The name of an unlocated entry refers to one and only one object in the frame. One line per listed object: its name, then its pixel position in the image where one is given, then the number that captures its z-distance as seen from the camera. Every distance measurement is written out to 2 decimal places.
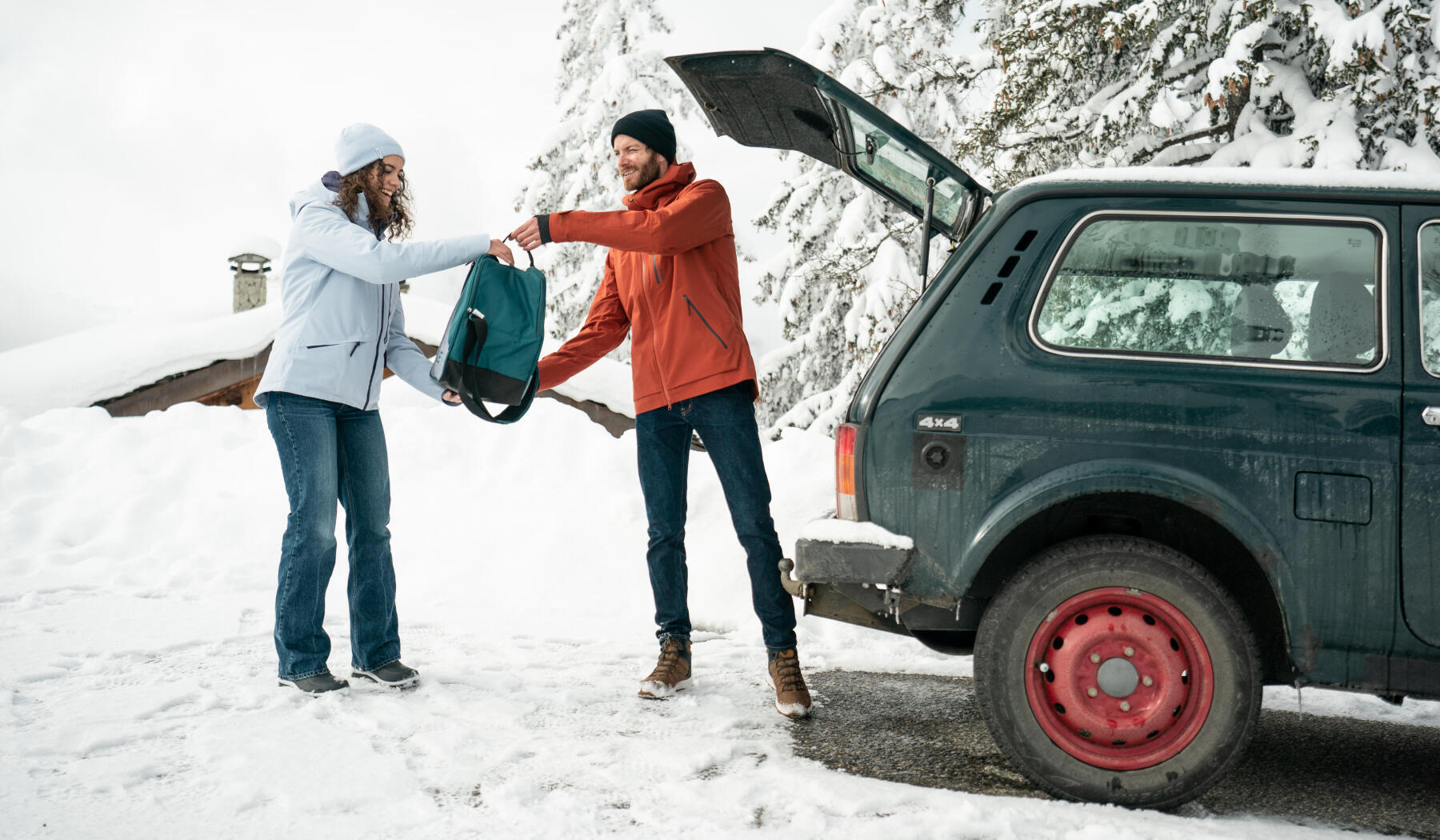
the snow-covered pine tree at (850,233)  14.10
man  3.82
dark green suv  2.87
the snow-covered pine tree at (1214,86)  8.14
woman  3.84
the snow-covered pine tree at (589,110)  19.75
